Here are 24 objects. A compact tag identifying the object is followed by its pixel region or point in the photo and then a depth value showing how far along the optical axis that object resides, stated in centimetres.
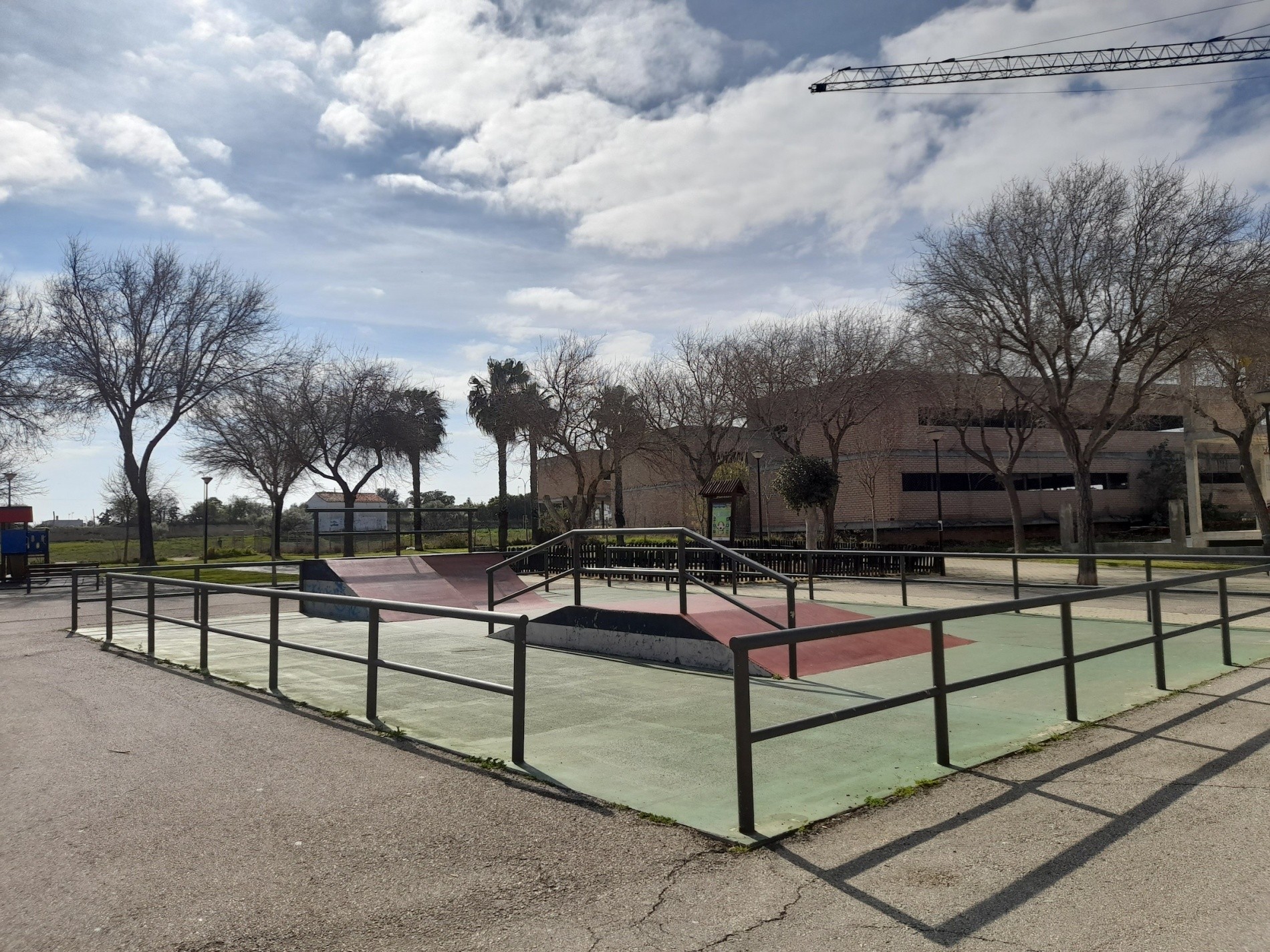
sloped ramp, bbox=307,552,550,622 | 1534
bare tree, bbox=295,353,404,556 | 4166
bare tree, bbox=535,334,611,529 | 3584
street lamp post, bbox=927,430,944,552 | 3427
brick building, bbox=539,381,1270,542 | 3950
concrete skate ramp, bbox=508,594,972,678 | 889
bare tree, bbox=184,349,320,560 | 4047
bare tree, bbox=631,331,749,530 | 3475
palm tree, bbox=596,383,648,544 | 3588
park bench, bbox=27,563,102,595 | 2836
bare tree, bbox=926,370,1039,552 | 2792
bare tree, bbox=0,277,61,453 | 3159
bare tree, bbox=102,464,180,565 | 5794
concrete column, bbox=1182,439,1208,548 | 3155
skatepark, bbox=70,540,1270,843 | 529
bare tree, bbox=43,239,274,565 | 3381
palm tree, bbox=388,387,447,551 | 4328
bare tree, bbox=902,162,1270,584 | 2061
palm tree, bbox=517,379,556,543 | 3522
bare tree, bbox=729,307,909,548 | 3069
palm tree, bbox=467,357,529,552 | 3700
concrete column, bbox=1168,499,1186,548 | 3322
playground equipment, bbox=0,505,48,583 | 2808
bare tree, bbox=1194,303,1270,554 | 2053
